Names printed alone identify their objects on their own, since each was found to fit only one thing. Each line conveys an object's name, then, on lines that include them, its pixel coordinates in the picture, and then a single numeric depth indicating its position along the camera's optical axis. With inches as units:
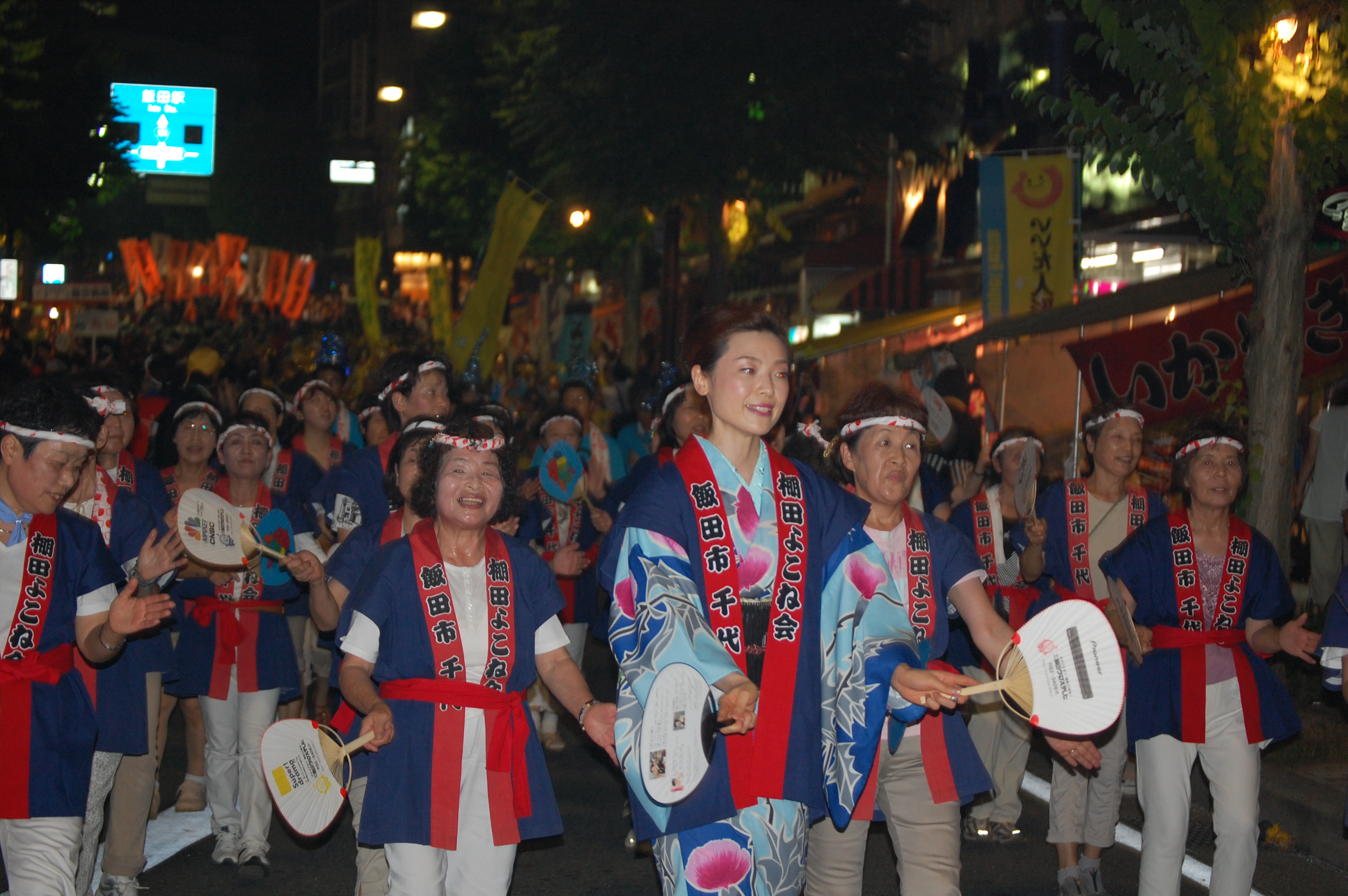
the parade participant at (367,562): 170.7
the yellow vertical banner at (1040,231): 522.9
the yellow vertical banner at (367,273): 877.8
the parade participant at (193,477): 260.2
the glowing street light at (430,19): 1840.6
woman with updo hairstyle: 126.4
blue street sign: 1290.6
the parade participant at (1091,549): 211.8
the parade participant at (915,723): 161.0
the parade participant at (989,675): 245.9
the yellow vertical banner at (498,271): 506.3
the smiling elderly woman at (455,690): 149.6
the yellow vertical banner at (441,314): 790.5
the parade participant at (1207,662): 184.7
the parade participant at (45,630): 150.0
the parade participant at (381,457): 234.8
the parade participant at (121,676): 169.9
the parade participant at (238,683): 225.8
